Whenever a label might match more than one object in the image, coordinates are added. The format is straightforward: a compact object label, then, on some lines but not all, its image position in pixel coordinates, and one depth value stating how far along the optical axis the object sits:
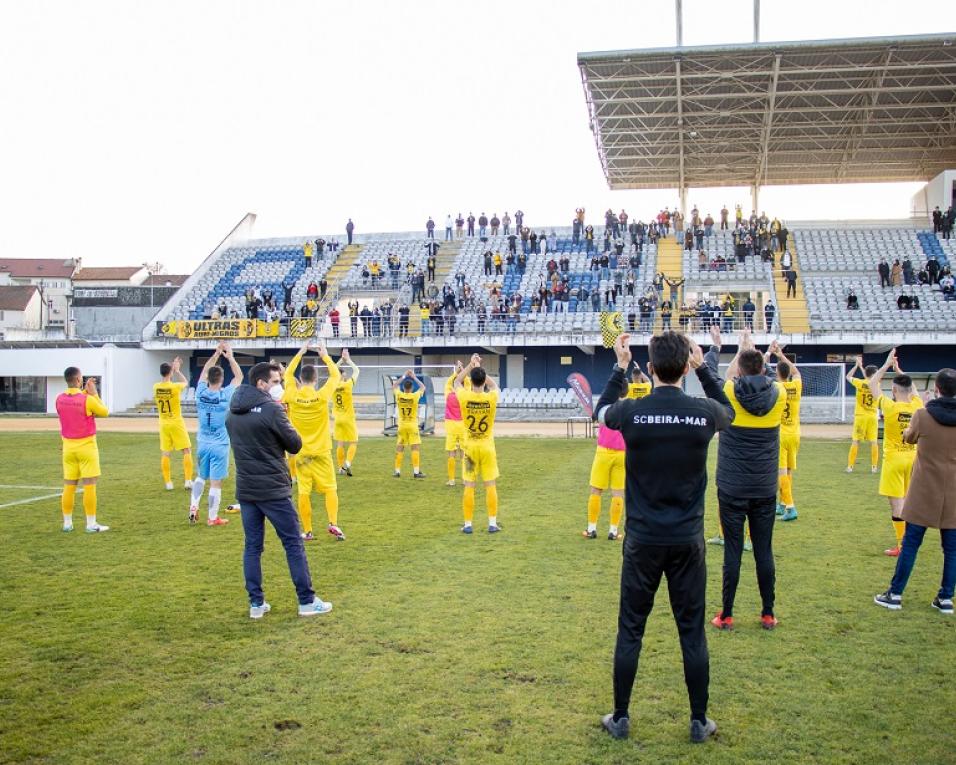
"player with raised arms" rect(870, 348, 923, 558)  8.65
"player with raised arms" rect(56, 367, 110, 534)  10.09
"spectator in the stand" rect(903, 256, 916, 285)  35.16
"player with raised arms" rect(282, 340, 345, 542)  9.40
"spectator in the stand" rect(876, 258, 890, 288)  35.44
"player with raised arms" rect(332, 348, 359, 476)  14.59
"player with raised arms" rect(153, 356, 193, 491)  12.92
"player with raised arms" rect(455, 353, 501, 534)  9.94
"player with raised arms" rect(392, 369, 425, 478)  15.47
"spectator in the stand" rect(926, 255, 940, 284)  34.78
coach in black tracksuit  4.55
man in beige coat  6.71
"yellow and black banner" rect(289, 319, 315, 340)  36.50
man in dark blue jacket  6.79
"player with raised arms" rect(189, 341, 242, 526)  11.05
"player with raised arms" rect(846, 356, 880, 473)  15.97
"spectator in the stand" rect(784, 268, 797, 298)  34.75
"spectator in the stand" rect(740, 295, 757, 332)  32.97
